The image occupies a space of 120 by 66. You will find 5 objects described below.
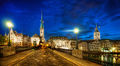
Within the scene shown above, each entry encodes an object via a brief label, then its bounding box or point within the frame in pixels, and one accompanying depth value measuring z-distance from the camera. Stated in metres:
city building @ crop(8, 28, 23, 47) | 72.27
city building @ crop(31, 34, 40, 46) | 84.42
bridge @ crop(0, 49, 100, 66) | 7.09
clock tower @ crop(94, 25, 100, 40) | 100.28
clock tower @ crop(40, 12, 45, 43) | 106.36
